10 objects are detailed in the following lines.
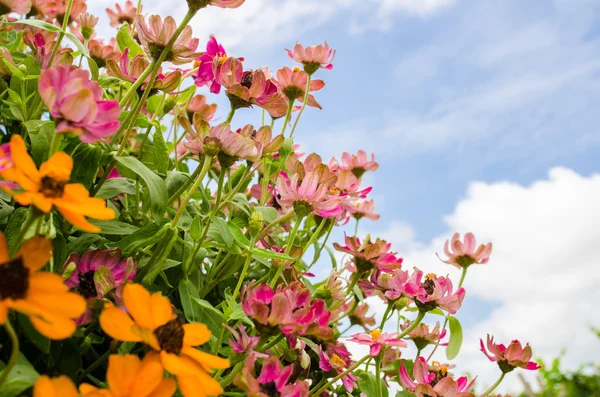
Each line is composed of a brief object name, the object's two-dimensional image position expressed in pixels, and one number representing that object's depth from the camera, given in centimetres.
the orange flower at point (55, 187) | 45
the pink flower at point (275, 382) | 59
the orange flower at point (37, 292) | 41
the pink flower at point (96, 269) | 62
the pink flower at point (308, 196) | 80
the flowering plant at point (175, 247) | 46
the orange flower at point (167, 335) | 46
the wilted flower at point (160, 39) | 72
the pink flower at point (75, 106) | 49
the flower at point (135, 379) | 45
